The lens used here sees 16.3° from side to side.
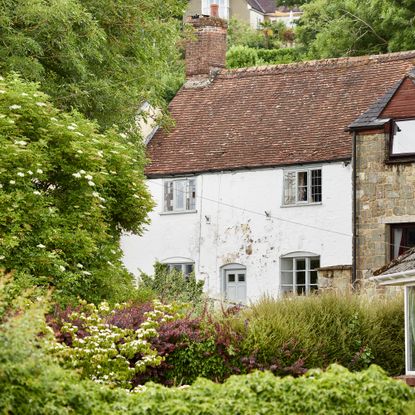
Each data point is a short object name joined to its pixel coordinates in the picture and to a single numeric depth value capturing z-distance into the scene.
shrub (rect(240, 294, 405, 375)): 24.09
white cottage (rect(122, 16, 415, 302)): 40.62
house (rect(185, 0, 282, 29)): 89.75
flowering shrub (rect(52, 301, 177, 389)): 22.25
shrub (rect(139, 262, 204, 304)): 32.41
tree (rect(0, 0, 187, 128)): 30.34
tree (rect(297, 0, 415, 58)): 53.34
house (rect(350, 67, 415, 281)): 36.81
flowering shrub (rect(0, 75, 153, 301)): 24.17
